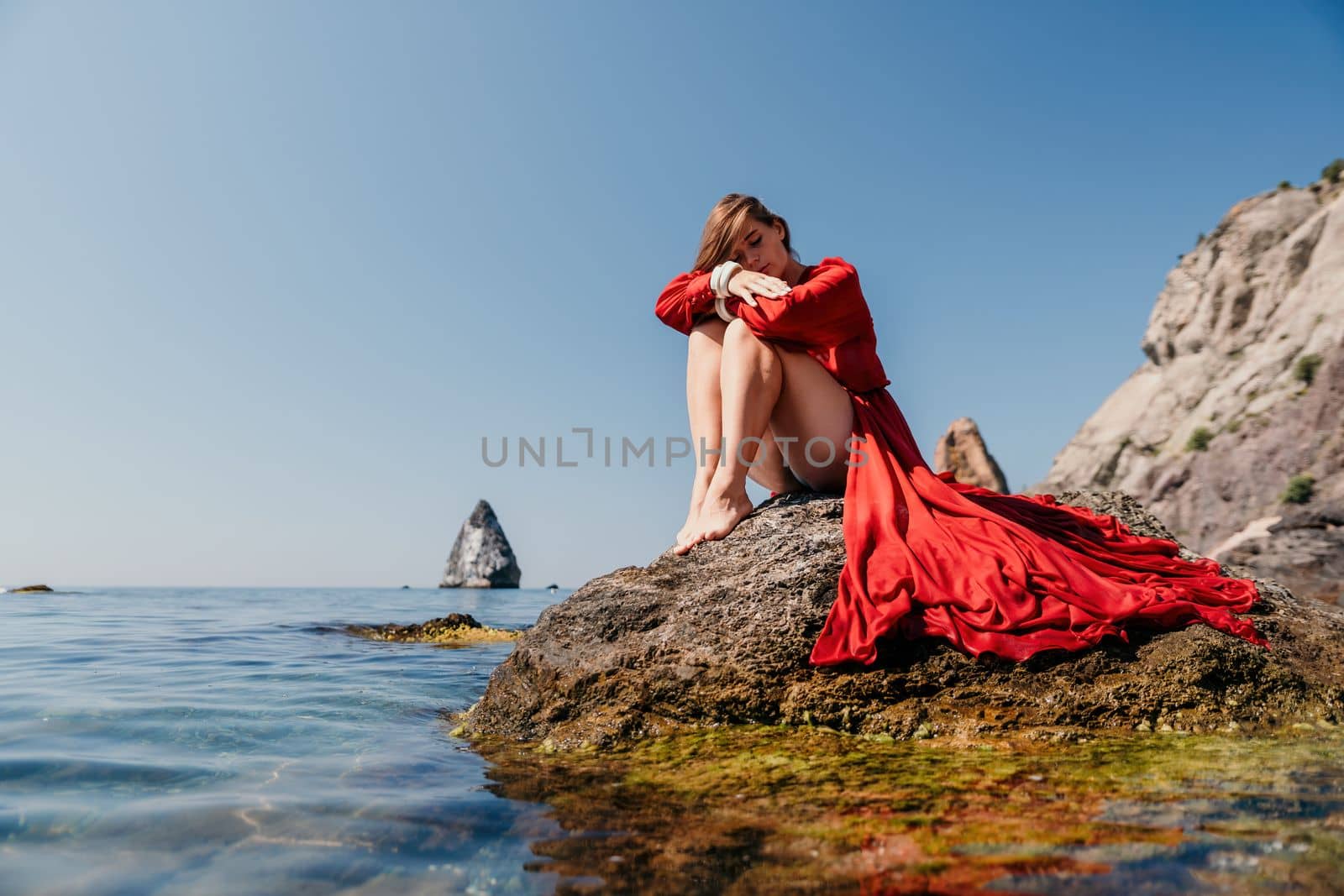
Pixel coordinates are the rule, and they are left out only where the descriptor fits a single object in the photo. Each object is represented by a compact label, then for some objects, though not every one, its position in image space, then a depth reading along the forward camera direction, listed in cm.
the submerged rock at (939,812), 167
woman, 326
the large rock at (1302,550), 1456
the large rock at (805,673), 307
